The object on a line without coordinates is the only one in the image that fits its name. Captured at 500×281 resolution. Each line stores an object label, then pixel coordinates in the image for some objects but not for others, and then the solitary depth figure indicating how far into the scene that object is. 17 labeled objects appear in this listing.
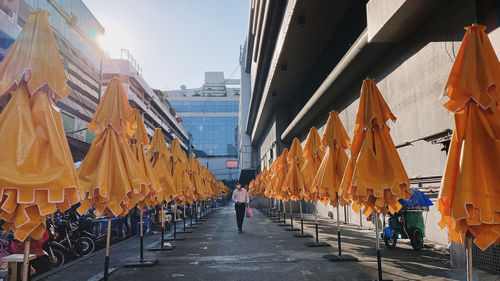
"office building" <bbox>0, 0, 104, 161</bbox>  21.39
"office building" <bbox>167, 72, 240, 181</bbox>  133.25
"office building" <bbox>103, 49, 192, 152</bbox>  57.94
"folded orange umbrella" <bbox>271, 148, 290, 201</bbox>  14.59
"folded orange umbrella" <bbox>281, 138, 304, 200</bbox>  12.56
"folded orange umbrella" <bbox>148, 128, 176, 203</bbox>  10.21
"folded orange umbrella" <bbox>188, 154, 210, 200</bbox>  17.25
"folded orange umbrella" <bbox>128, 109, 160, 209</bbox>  7.19
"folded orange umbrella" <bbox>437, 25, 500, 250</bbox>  3.65
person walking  15.60
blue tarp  8.80
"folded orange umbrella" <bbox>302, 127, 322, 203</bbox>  11.31
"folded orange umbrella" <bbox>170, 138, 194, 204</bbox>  12.34
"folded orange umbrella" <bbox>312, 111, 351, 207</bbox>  8.62
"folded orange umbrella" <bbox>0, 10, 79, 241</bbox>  3.79
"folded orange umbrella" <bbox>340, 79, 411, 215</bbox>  5.79
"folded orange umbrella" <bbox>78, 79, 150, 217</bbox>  5.57
